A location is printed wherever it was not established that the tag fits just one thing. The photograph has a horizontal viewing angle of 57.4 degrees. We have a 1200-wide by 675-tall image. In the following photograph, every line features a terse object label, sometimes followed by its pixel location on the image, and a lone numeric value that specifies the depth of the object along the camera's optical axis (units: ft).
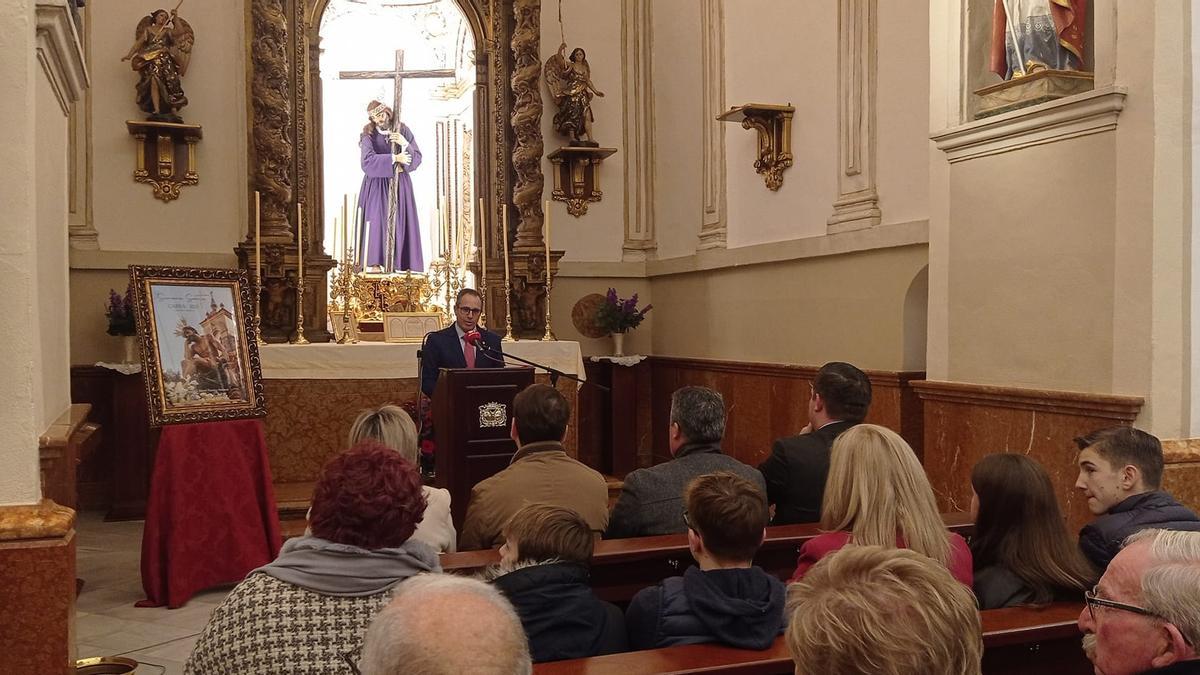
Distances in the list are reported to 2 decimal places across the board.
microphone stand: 19.19
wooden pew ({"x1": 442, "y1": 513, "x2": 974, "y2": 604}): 11.39
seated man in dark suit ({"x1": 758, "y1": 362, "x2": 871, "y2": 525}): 13.43
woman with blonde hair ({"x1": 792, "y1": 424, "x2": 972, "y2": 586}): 9.46
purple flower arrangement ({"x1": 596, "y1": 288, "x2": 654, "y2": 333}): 33.01
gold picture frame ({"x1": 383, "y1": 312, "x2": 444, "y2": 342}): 29.78
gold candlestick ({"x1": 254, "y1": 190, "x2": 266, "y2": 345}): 28.07
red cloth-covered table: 18.61
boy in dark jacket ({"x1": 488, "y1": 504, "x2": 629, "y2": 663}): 8.54
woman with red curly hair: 7.41
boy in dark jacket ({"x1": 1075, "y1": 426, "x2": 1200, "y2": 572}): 10.40
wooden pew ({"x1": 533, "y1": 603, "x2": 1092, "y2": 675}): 7.93
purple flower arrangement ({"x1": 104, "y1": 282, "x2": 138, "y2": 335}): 27.22
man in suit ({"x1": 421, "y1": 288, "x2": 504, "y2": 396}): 21.70
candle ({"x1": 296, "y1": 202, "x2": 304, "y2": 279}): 29.48
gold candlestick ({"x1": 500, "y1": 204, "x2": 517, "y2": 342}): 31.89
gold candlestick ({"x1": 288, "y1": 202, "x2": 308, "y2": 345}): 29.35
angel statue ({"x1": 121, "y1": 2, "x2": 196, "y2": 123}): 28.58
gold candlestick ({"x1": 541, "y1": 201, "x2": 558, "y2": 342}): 31.18
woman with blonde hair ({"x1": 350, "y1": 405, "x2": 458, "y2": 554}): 12.39
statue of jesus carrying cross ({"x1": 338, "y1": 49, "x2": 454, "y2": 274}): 32.45
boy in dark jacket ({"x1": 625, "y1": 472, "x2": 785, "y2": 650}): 8.54
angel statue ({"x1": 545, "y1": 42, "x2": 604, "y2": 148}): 32.99
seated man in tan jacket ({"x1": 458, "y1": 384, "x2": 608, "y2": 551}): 12.43
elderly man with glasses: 5.77
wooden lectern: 19.02
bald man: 4.33
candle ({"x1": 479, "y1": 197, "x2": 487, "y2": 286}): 32.22
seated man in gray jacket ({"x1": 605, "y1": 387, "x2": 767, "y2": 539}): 12.52
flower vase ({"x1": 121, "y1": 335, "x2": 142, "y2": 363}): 27.84
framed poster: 18.39
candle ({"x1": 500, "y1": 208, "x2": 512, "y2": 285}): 31.16
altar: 27.45
